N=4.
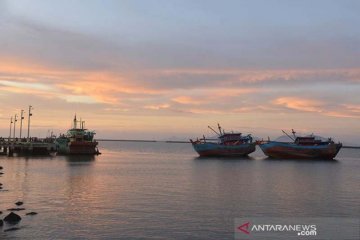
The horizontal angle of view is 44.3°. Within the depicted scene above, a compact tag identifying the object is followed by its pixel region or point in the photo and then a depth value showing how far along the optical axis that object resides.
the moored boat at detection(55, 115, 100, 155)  113.62
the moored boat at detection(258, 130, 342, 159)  121.06
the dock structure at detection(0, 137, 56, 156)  106.56
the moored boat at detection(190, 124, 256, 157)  126.56
